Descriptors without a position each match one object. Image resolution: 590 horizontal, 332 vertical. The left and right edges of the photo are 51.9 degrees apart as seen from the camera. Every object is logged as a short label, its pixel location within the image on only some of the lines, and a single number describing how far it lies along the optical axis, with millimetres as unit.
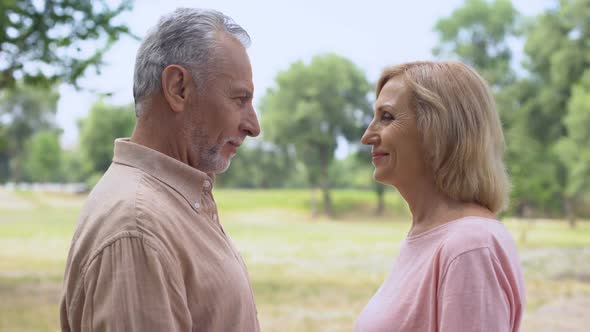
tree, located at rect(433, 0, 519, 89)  17438
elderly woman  1066
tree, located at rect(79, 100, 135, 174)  23359
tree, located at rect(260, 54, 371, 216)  20406
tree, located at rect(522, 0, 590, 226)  12573
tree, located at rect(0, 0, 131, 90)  5109
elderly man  827
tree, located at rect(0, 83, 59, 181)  27516
